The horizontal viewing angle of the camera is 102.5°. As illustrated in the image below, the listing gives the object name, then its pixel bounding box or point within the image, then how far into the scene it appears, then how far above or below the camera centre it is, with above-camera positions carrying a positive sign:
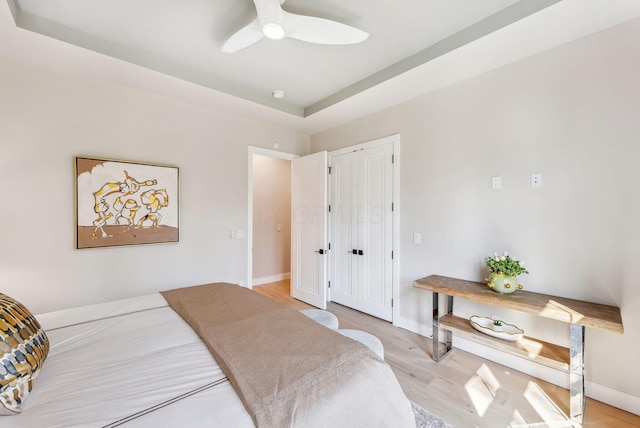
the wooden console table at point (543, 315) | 1.64 -0.69
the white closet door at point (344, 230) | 3.49 -0.25
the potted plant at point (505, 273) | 2.02 -0.49
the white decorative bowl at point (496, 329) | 1.96 -0.95
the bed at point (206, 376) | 0.86 -0.67
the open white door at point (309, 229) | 3.56 -0.25
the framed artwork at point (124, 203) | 2.38 +0.10
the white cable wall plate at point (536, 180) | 2.07 +0.26
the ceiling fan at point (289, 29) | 1.58 +1.22
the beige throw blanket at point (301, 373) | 0.91 -0.66
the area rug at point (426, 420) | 1.60 -1.33
